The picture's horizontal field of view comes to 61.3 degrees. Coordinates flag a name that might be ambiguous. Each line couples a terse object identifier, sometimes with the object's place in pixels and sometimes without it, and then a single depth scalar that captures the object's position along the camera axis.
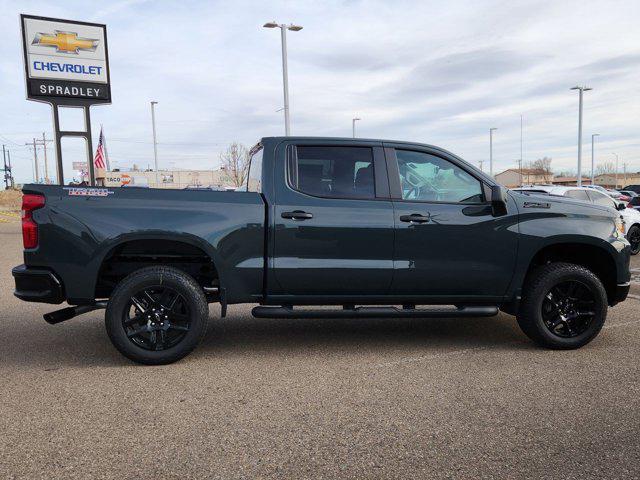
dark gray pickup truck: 4.52
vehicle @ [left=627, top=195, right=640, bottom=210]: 14.96
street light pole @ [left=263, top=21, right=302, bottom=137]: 21.64
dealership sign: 15.65
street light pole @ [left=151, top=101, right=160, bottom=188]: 44.91
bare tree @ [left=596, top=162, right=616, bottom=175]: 150.48
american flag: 27.80
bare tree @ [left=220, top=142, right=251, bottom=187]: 56.39
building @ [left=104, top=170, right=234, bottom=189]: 69.81
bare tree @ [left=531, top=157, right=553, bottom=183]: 112.66
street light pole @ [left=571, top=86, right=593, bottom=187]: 37.94
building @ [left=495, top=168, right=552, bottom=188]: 105.40
